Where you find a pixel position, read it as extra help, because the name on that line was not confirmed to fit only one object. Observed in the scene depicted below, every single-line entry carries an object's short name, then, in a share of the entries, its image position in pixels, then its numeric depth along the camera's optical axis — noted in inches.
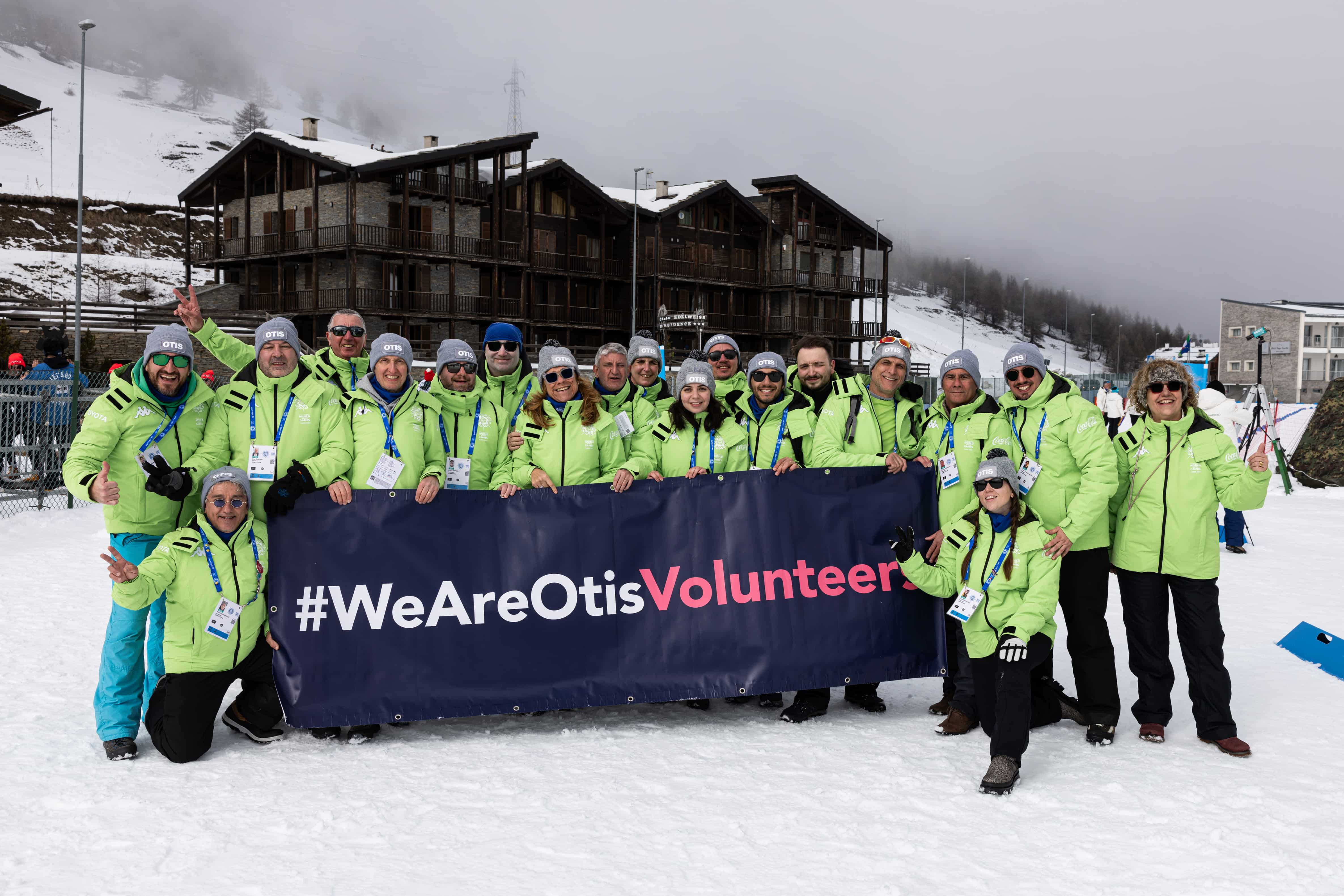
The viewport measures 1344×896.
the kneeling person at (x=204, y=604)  173.2
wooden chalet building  1478.8
